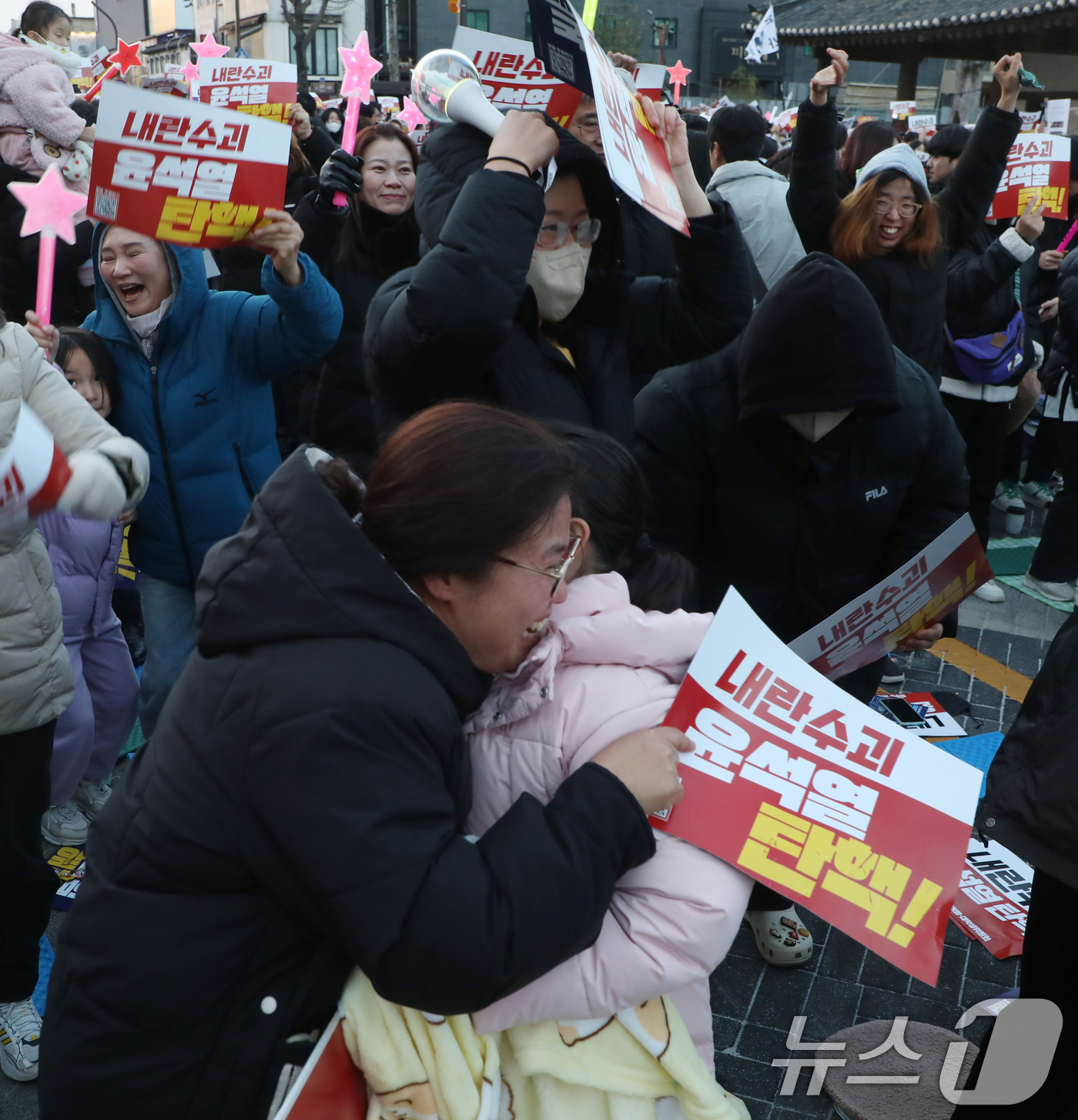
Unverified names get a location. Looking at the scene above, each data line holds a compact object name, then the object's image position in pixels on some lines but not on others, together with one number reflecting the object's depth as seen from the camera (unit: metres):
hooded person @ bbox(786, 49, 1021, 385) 4.60
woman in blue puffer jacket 2.99
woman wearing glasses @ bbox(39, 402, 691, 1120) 1.20
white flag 14.42
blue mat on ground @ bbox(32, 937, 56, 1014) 2.68
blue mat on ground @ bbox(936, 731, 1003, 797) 3.81
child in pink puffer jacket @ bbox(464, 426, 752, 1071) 1.33
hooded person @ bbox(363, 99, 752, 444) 2.05
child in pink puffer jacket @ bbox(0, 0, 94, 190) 4.71
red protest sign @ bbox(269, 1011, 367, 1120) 1.27
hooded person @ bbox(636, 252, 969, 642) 2.37
